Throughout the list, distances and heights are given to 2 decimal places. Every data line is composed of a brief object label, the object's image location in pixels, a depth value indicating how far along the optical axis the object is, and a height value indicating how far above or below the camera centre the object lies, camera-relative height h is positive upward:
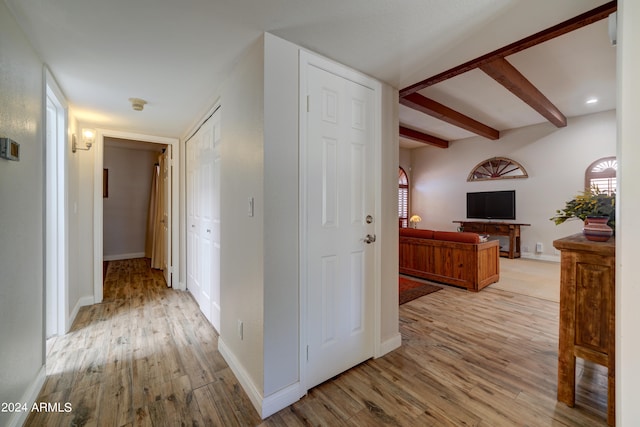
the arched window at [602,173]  4.87 +0.74
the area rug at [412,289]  3.40 -1.05
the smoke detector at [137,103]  2.44 +0.99
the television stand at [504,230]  5.91 -0.40
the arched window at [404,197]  8.11 +0.45
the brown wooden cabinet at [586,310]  1.44 -0.55
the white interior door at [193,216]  3.16 -0.06
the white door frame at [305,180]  1.66 +0.22
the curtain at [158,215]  4.60 -0.08
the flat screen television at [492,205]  6.17 +0.19
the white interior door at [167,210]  3.85 +0.02
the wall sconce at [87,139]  2.89 +0.81
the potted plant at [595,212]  1.58 +0.01
